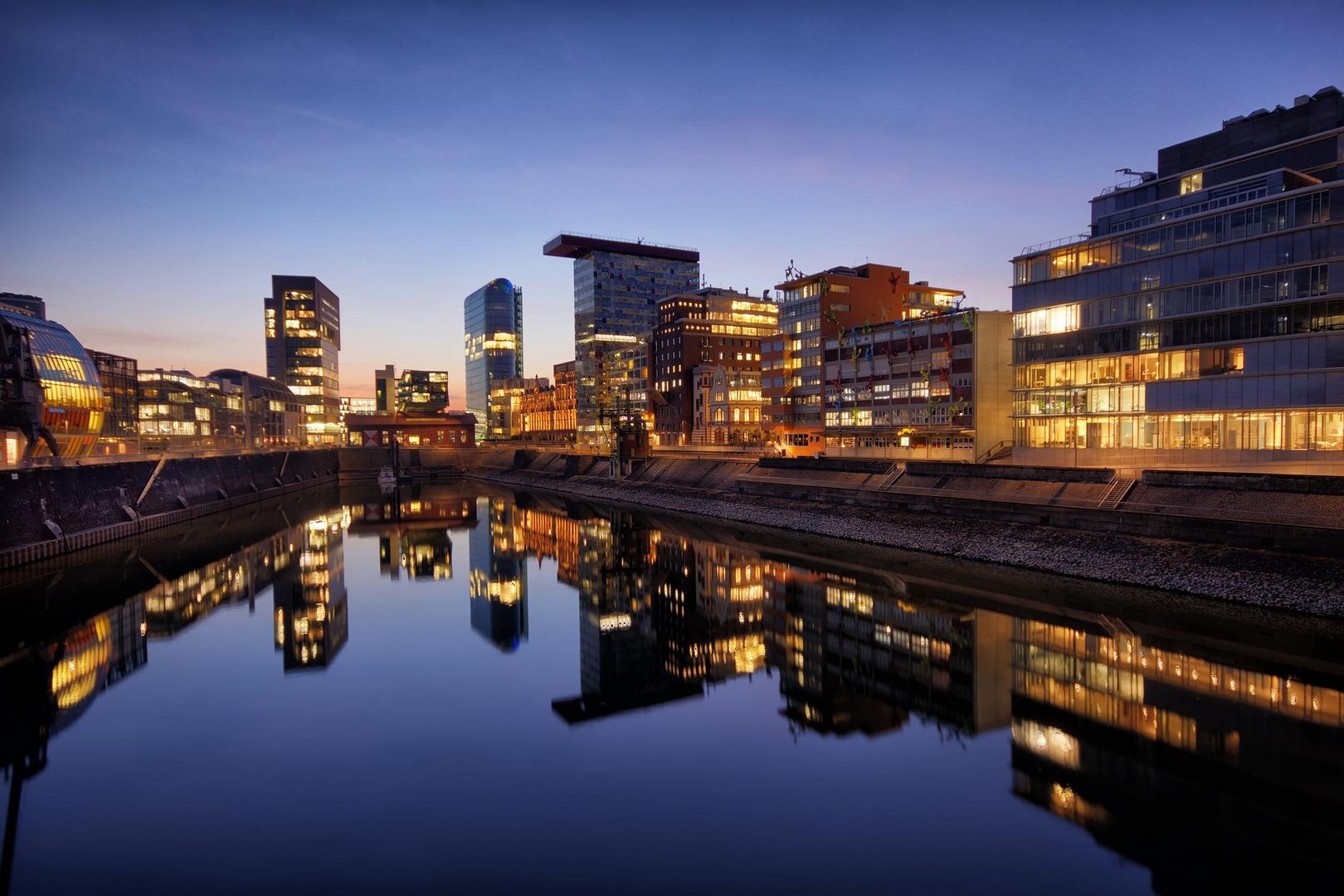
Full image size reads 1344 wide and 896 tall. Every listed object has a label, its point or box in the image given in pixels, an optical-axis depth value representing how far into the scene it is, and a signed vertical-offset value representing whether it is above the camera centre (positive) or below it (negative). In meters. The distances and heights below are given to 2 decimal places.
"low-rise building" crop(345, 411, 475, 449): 168.38 +1.11
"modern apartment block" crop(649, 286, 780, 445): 128.12 +14.50
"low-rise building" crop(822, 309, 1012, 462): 76.75 +5.13
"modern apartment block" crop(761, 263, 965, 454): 104.88 +16.39
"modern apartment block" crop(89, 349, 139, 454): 143.12 +9.91
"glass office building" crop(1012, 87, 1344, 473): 48.16 +8.52
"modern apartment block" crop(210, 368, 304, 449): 178.25 +7.55
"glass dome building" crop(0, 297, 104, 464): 60.91 +5.42
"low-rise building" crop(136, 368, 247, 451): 162.00 +7.71
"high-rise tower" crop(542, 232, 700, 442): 180.75 +13.37
